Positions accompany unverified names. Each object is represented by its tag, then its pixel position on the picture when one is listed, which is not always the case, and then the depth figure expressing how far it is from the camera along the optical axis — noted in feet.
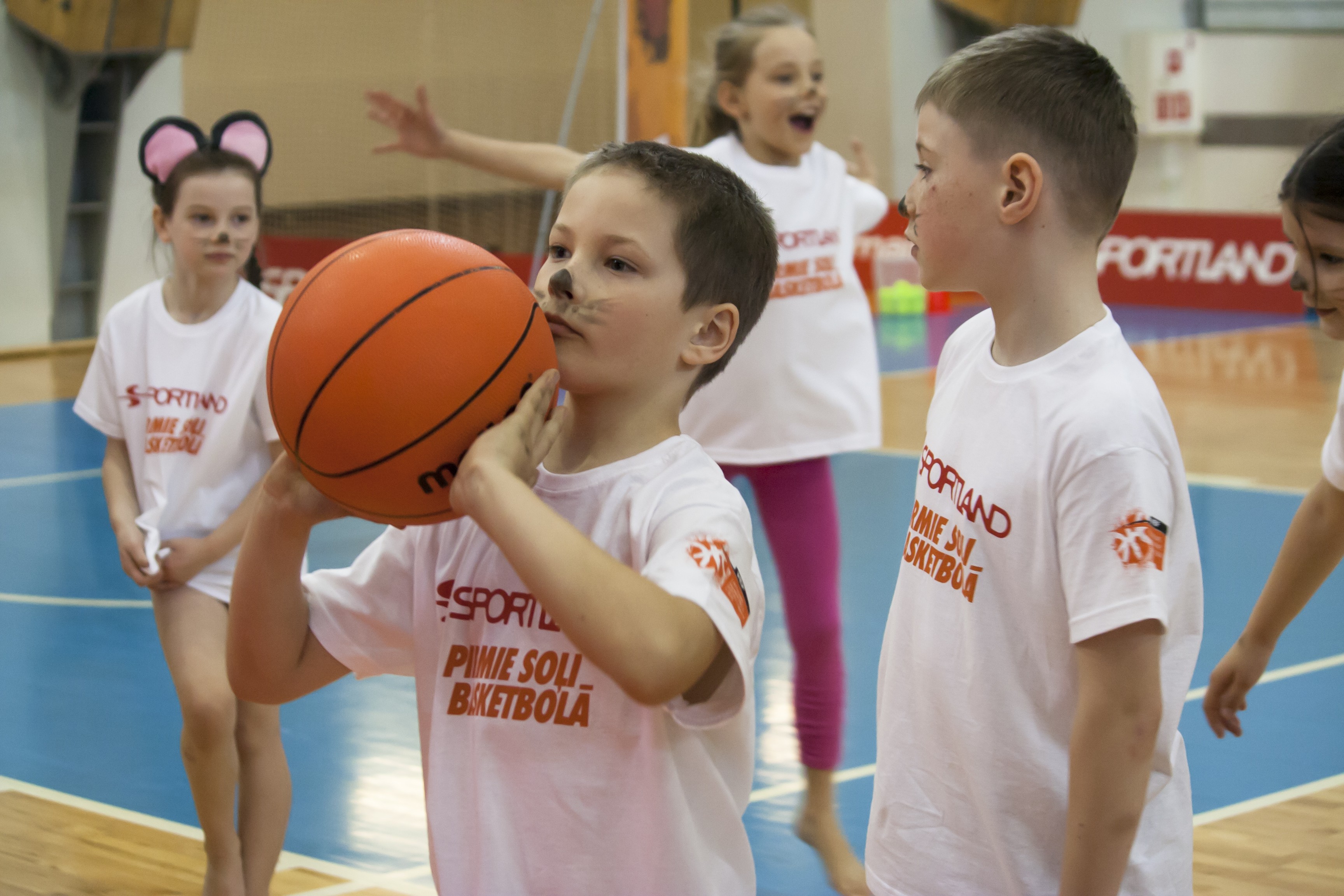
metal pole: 34.86
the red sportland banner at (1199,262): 40.81
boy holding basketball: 5.05
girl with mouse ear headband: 9.66
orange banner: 21.02
